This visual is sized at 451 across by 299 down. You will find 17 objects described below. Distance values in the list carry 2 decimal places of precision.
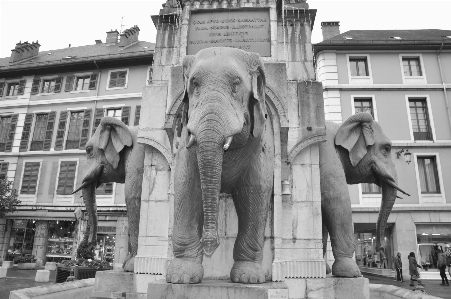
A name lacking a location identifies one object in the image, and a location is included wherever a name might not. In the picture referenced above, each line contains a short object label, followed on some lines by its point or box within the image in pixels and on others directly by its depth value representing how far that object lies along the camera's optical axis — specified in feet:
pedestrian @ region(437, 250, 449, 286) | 64.17
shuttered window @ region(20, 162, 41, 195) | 99.14
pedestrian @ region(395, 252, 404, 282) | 68.85
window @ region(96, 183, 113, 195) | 92.12
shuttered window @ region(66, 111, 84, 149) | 101.19
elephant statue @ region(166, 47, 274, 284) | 9.43
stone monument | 10.64
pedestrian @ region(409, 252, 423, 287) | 54.49
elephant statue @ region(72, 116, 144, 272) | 18.65
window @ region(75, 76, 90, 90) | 106.48
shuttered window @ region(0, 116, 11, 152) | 107.65
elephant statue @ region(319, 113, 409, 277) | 17.75
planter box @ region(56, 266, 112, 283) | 39.11
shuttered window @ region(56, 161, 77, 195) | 96.63
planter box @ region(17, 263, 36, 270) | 87.45
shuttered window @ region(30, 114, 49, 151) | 104.37
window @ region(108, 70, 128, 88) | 103.30
